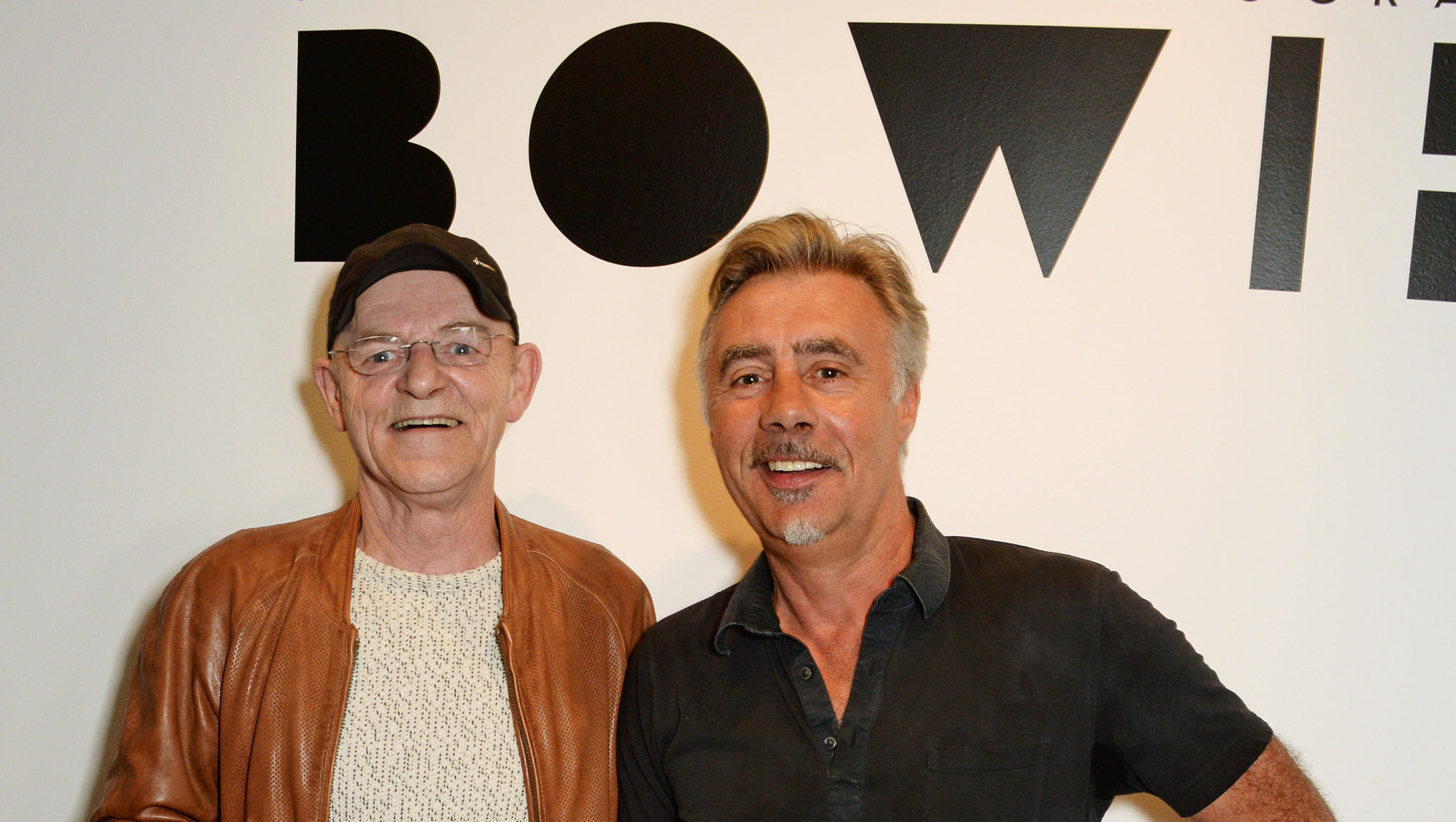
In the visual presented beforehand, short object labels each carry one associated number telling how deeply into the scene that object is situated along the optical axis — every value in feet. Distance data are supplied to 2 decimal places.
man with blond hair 4.99
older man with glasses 5.28
